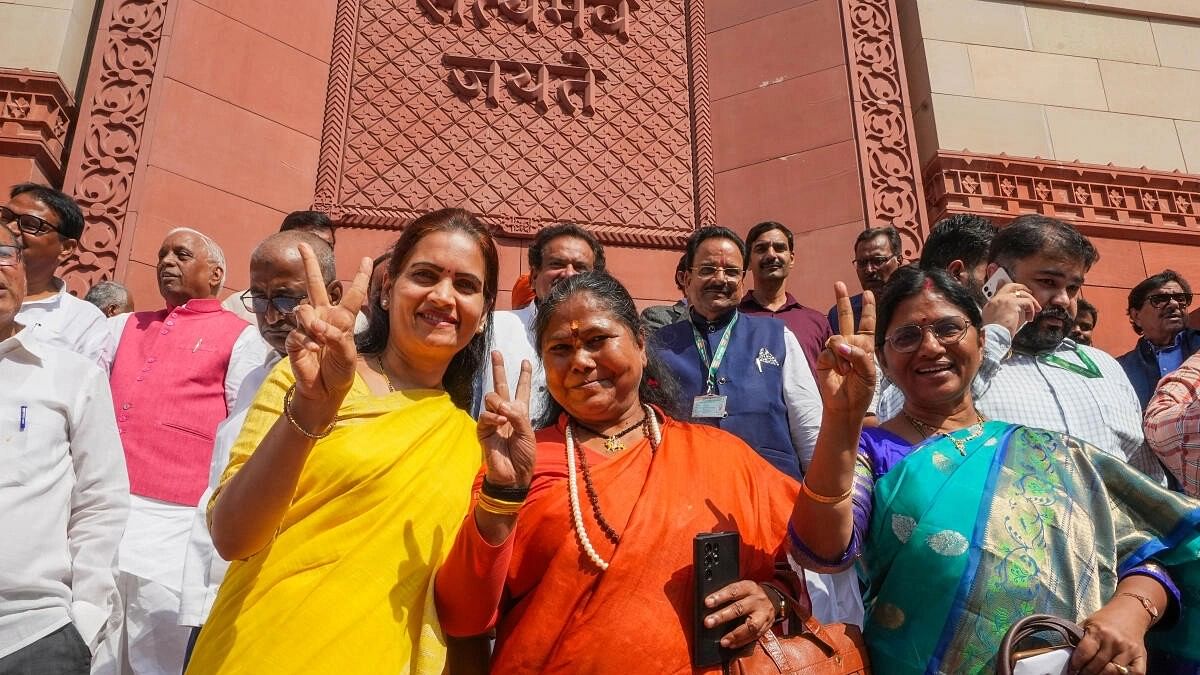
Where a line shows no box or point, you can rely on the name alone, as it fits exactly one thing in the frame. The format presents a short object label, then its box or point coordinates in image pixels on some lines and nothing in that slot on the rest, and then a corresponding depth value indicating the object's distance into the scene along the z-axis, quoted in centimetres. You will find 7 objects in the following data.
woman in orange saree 155
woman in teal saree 161
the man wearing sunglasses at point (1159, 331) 422
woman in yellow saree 151
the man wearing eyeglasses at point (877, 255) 410
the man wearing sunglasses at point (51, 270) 315
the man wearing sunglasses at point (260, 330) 217
